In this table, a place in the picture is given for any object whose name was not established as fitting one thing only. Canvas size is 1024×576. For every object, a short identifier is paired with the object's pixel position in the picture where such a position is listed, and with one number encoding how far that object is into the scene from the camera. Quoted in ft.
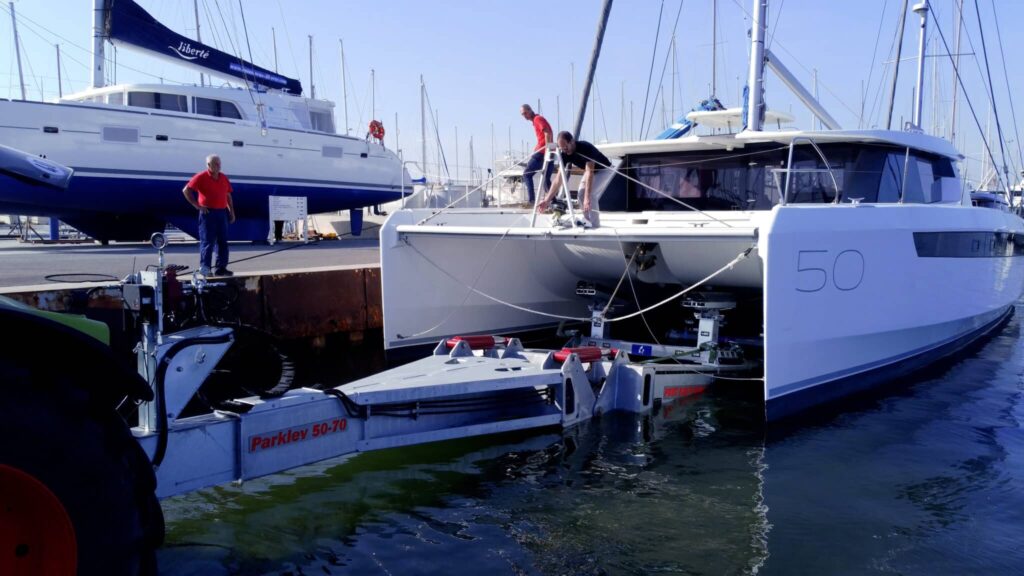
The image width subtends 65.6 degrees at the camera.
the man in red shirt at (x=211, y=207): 27.73
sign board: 51.65
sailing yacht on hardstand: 47.11
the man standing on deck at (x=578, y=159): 24.06
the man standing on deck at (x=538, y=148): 28.32
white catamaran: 19.80
